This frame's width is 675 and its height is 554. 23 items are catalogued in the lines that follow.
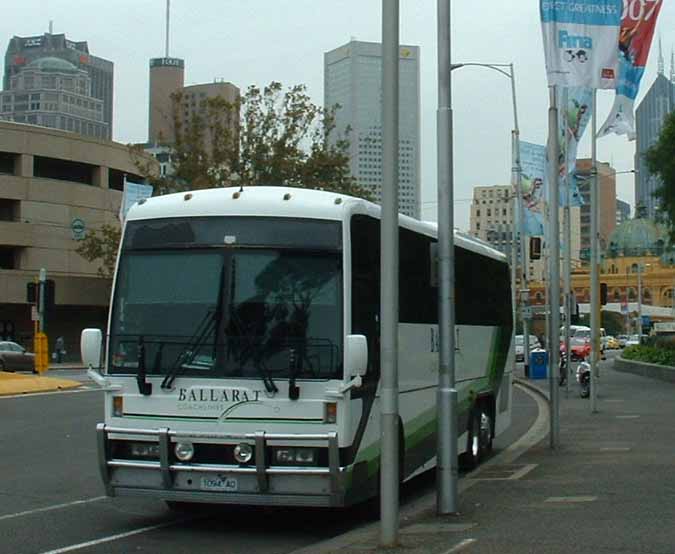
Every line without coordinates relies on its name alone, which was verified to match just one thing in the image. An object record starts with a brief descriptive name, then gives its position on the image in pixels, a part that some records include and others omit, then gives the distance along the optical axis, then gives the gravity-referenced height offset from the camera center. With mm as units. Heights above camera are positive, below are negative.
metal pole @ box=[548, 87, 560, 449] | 17734 +1245
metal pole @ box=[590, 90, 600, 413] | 25291 +2030
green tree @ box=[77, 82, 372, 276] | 49656 +8318
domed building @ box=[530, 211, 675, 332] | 120188 +7145
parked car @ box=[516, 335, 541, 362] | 62206 -317
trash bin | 40812 -899
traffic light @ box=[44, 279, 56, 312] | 34812 +1403
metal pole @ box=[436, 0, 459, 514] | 11445 -135
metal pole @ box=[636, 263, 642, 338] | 88462 +2070
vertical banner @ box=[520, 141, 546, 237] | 39219 +5387
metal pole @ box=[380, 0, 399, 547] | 9734 +502
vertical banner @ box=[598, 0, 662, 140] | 19234 +5060
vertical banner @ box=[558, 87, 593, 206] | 26750 +5219
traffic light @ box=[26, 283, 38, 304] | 34469 +1413
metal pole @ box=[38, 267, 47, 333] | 34953 +1297
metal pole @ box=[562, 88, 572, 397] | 29934 +2338
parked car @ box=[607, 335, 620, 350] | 98244 -396
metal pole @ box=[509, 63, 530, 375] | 42969 +4156
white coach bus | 10500 -107
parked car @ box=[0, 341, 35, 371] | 47312 -795
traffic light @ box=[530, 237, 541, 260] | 31562 +2533
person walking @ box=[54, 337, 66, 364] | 66875 -612
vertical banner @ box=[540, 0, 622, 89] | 16656 +4352
